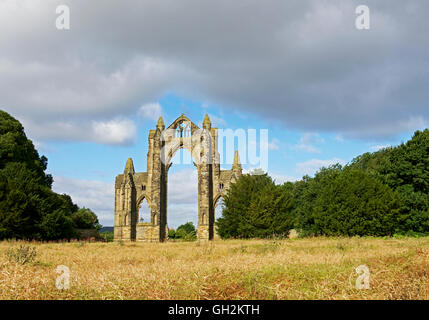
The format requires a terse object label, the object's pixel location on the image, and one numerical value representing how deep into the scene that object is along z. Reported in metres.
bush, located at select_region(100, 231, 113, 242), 57.69
